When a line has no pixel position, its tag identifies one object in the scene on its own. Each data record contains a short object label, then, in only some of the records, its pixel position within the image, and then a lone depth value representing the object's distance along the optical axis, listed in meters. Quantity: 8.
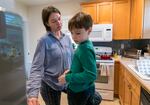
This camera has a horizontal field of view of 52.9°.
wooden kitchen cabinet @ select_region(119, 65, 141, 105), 1.67
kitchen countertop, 1.33
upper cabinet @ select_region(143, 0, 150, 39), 2.64
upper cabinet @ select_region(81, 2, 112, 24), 3.45
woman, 1.07
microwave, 3.34
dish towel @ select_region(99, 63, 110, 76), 3.00
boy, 0.89
